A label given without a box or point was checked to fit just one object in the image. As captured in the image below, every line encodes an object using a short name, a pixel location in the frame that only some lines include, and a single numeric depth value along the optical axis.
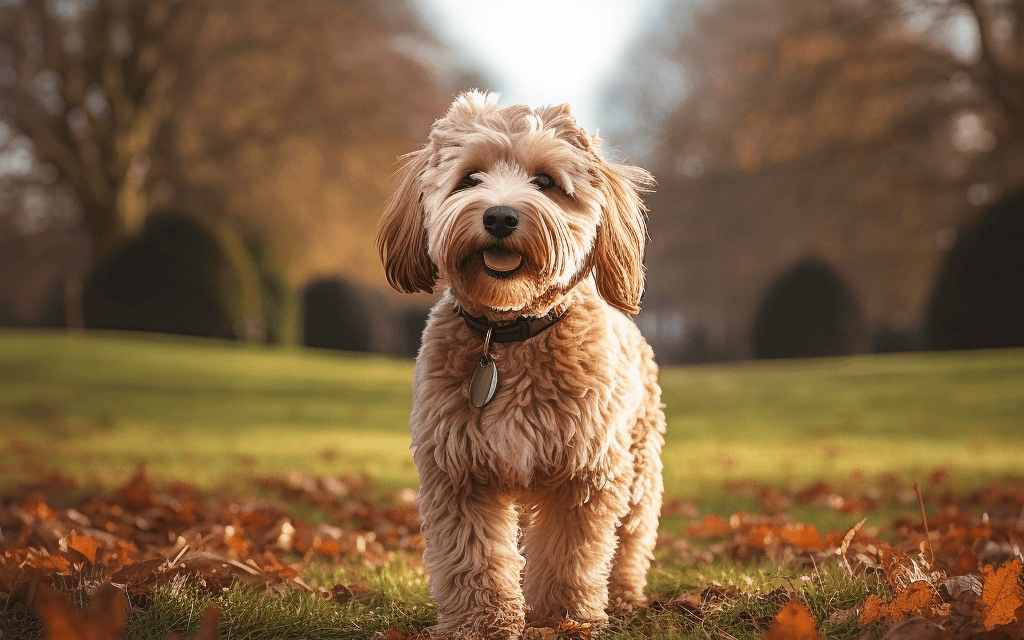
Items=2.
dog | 3.12
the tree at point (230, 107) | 20.09
